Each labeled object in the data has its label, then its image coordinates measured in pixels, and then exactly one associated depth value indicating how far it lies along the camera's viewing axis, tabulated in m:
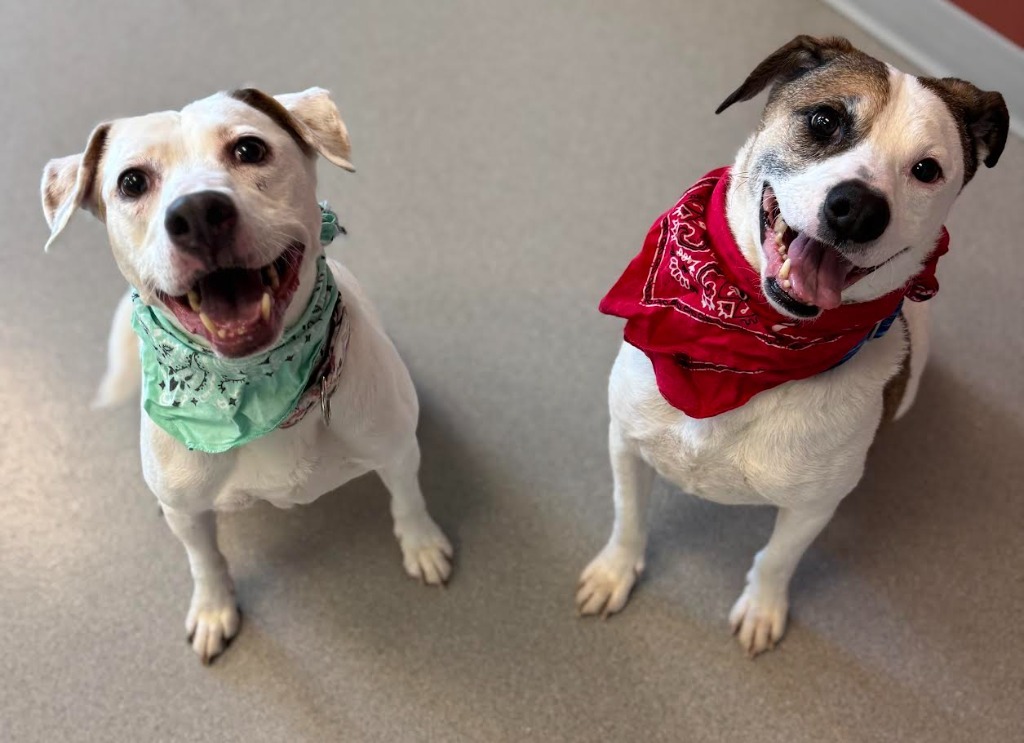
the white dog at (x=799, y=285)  1.19
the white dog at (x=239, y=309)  1.22
